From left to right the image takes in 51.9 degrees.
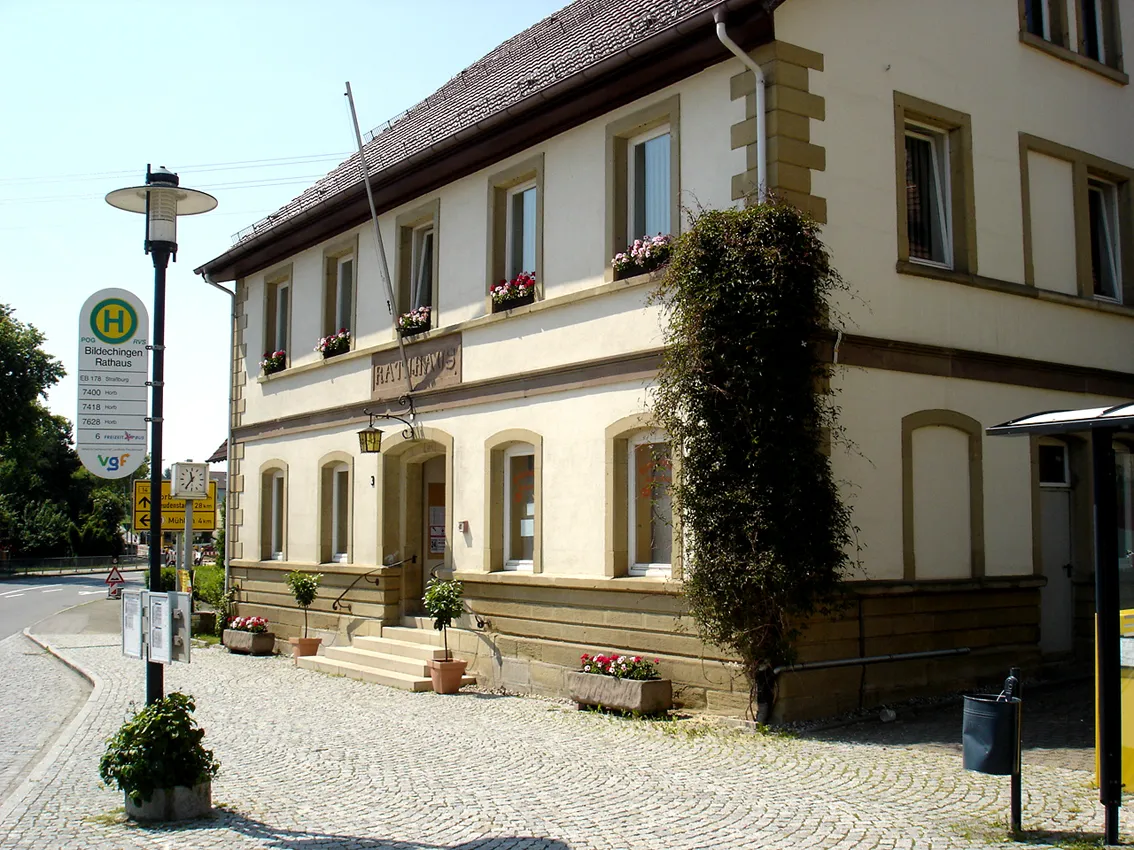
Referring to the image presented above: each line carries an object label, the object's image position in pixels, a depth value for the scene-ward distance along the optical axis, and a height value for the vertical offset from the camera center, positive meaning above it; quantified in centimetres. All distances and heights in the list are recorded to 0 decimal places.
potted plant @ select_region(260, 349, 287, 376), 1938 +272
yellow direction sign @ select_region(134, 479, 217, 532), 1561 +20
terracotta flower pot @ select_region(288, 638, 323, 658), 1662 -173
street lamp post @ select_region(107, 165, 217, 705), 775 +206
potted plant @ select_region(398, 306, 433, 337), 1541 +270
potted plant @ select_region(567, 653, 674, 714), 1068 -150
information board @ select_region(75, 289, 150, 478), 741 +94
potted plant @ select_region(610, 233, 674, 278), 1133 +266
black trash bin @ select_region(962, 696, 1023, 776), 636 -116
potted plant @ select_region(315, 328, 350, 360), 1733 +271
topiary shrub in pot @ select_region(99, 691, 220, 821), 698 -144
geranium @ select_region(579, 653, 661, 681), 1093 -135
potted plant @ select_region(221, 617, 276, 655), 1816 -175
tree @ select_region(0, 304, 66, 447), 5409 +716
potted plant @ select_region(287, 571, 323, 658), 1666 -98
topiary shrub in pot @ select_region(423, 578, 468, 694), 1316 -104
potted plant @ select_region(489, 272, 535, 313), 1345 +271
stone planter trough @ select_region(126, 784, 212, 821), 699 -168
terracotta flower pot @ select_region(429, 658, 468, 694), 1314 -169
